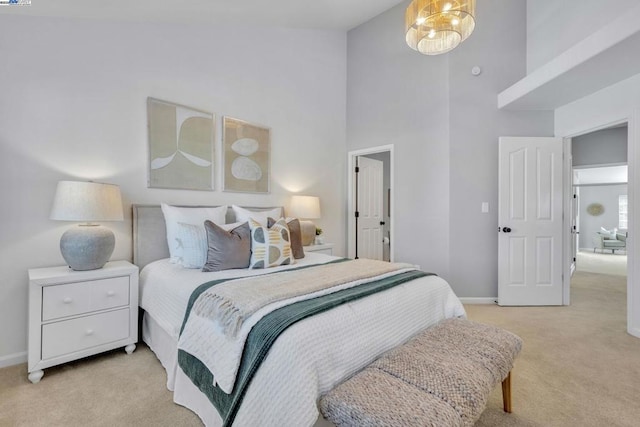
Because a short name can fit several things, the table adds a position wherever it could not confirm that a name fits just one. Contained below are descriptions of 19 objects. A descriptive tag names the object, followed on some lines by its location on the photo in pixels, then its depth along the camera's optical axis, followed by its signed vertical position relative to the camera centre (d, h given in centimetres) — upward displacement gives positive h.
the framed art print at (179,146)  262 +64
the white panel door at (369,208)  454 +12
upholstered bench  97 -63
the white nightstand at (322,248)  344 -40
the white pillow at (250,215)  266 +0
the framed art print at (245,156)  312 +65
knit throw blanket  133 -39
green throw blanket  114 -51
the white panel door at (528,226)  336 -11
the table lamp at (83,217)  195 -2
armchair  748 -64
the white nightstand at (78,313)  182 -66
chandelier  191 +135
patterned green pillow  221 -24
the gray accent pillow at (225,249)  208 -25
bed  108 -56
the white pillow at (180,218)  227 -3
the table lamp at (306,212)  348 +3
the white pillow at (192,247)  216 -24
